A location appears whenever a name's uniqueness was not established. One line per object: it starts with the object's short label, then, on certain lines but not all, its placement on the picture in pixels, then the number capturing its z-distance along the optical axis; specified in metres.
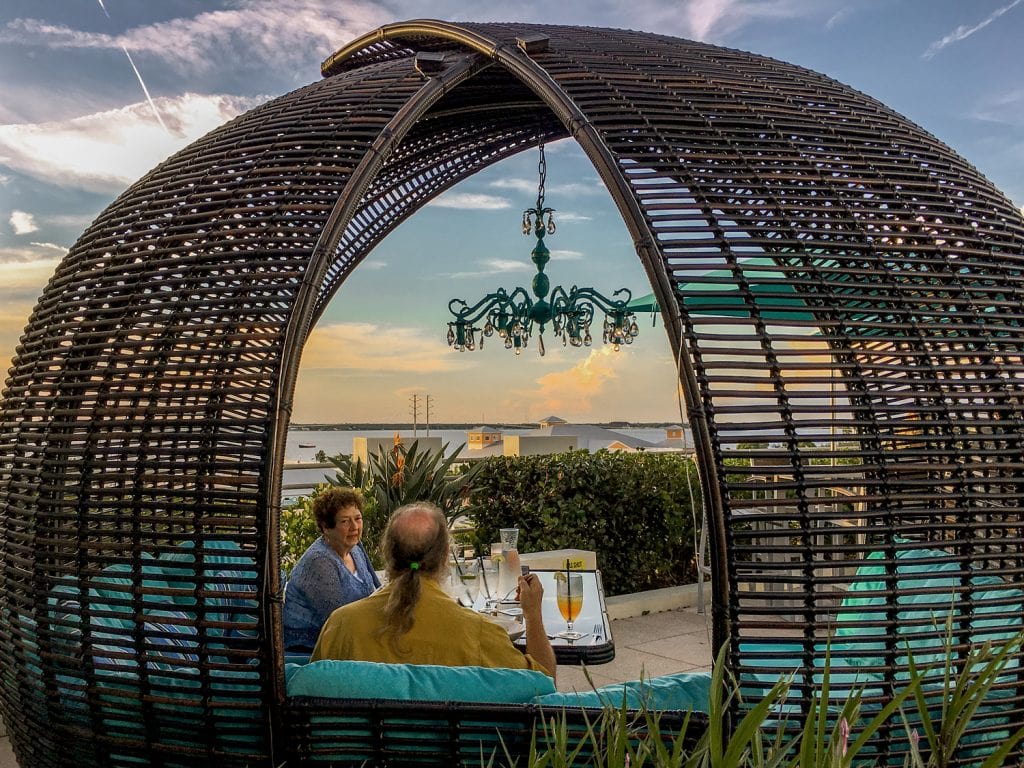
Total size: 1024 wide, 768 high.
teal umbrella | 1.90
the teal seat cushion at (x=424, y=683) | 1.86
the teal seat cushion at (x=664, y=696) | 1.78
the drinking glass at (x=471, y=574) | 3.21
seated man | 2.19
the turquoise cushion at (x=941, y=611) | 1.81
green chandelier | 5.46
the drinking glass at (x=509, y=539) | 3.34
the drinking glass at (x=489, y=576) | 3.20
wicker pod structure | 1.90
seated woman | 3.07
